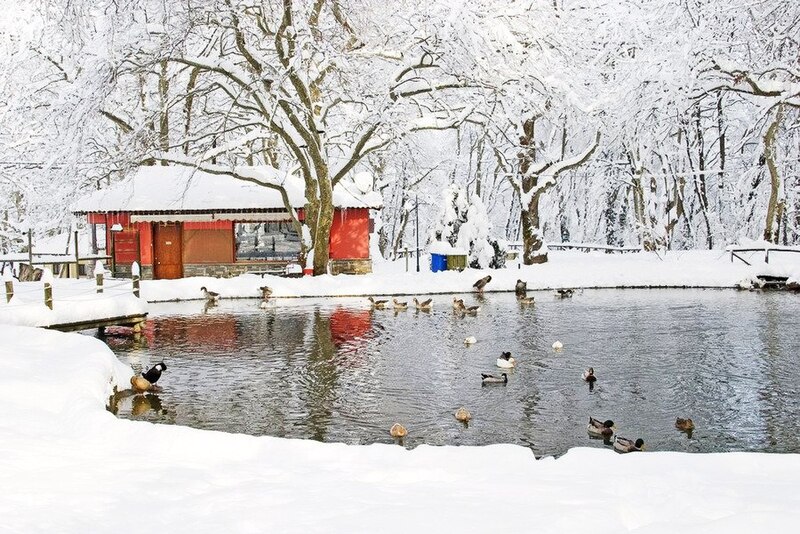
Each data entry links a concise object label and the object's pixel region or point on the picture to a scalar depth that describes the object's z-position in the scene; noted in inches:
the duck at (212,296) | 1118.4
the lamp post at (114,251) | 1406.9
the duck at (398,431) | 427.2
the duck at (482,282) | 1176.2
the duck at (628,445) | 397.7
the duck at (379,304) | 1015.1
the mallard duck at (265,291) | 1107.0
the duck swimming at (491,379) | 558.6
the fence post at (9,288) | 729.6
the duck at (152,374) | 570.3
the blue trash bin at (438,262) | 1387.8
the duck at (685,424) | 435.2
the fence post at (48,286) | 735.7
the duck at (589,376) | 558.3
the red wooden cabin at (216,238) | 1414.9
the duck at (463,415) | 460.1
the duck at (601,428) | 426.6
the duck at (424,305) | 986.1
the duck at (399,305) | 995.3
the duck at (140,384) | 557.3
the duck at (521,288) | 1158.1
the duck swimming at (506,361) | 605.9
